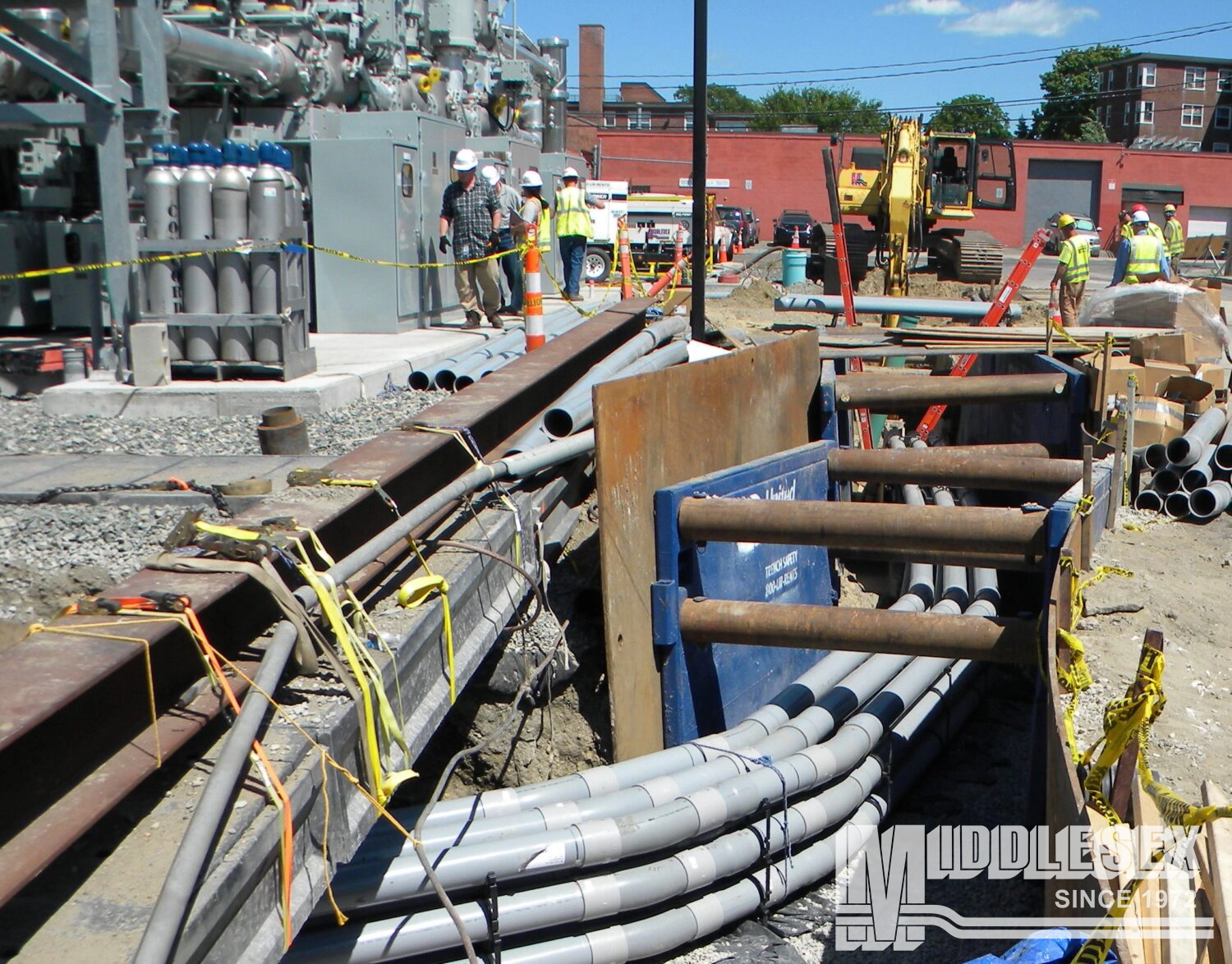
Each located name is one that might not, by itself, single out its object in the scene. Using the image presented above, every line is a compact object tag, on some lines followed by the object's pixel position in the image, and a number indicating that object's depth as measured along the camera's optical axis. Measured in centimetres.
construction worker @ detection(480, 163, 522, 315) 1201
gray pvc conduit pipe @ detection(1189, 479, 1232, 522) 910
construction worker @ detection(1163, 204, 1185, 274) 2484
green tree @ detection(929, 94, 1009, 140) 9476
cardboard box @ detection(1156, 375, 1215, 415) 1019
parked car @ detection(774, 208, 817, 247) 4256
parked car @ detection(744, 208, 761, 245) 4563
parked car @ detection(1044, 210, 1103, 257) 3889
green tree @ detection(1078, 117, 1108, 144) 7825
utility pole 906
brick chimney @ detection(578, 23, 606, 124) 6334
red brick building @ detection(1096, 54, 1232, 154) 8075
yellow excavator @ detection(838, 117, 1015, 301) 2048
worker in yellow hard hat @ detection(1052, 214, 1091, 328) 1580
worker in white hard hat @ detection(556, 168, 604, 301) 1538
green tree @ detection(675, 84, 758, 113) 12438
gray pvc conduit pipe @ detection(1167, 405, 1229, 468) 924
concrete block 797
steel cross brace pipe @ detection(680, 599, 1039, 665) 446
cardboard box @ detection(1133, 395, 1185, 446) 970
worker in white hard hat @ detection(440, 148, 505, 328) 1170
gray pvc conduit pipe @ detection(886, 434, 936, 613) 602
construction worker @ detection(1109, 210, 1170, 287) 1650
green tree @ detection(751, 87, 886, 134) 9512
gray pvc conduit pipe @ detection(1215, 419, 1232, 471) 934
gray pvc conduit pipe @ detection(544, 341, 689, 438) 562
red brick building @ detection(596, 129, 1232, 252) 5184
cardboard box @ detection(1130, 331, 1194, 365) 1038
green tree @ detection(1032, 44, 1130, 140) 8688
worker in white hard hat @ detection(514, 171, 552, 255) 1236
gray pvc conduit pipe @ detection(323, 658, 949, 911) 372
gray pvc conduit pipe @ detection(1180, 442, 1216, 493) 923
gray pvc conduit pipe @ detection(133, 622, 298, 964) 196
